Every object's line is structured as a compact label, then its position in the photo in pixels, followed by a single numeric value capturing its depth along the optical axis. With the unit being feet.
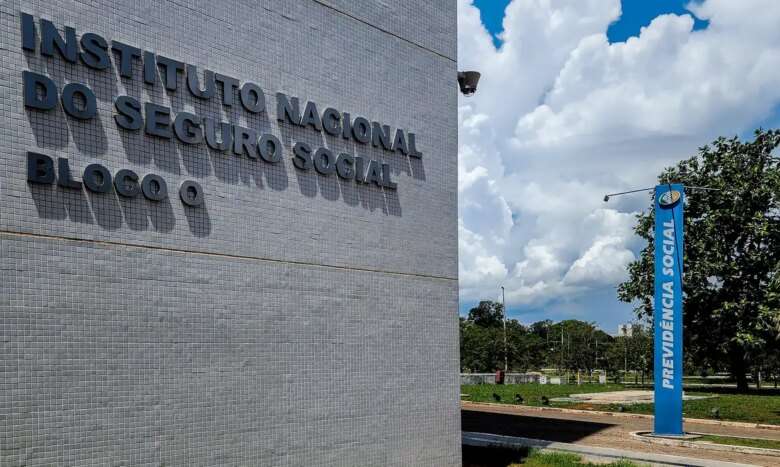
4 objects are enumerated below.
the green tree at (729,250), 120.88
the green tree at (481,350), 200.95
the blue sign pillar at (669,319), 64.28
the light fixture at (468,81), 50.01
